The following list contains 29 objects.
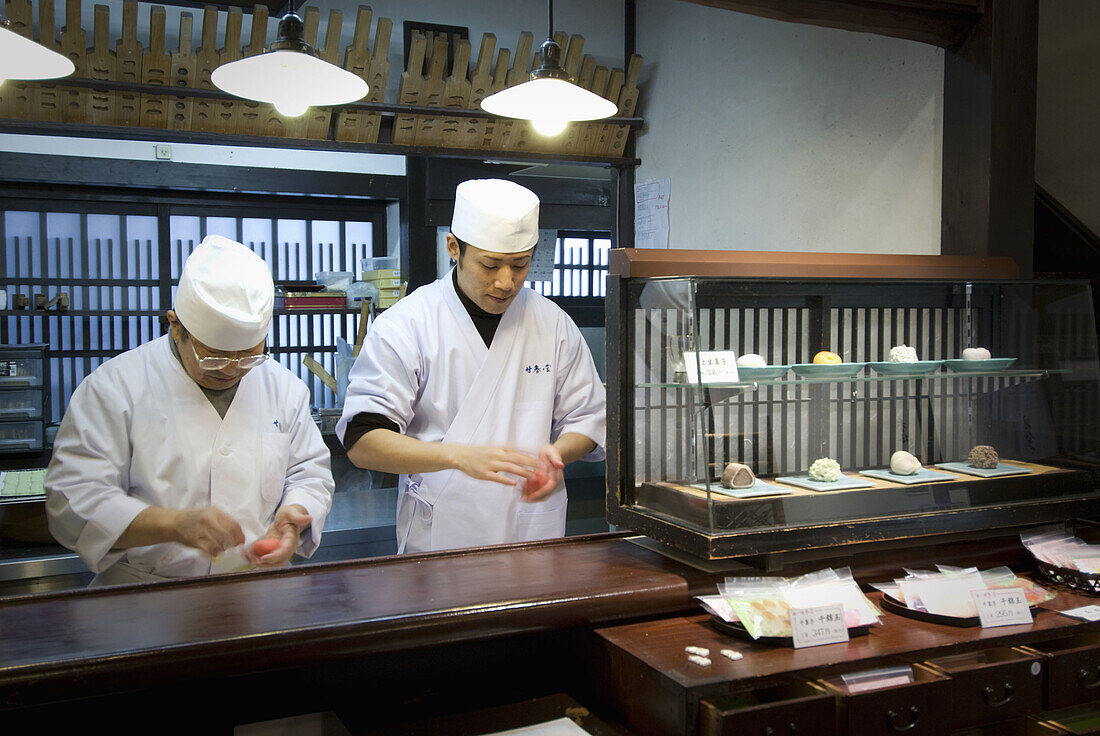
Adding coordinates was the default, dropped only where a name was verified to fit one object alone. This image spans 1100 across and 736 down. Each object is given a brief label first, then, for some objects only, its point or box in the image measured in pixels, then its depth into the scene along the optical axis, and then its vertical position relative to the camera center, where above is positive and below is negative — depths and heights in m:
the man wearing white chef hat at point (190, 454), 1.97 -0.23
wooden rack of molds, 3.30 +1.12
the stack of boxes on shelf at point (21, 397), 4.45 -0.19
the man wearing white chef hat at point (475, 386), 2.48 -0.07
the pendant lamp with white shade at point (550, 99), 2.44 +0.76
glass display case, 1.82 -0.09
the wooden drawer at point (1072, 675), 1.66 -0.60
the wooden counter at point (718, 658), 1.44 -0.52
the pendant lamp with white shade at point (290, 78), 2.16 +0.73
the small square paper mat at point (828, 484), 1.91 -0.26
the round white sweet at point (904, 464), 2.04 -0.23
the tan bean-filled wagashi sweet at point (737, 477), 1.83 -0.24
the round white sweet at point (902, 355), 2.09 +0.03
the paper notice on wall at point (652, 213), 4.16 +0.74
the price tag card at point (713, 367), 1.78 -0.01
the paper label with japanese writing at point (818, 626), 1.58 -0.48
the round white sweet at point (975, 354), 2.18 +0.03
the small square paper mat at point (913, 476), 2.00 -0.26
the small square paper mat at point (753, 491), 1.79 -0.26
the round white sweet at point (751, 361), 1.93 +0.01
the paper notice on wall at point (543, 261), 5.52 +0.65
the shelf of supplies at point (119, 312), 4.90 +0.29
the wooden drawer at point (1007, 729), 1.66 -0.69
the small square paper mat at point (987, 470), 2.09 -0.25
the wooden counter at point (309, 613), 1.34 -0.44
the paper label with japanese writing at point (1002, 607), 1.71 -0.48
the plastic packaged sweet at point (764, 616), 1.58 -0.46
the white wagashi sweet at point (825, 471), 1.95 -0.24
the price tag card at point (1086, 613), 1.77 -0.51
